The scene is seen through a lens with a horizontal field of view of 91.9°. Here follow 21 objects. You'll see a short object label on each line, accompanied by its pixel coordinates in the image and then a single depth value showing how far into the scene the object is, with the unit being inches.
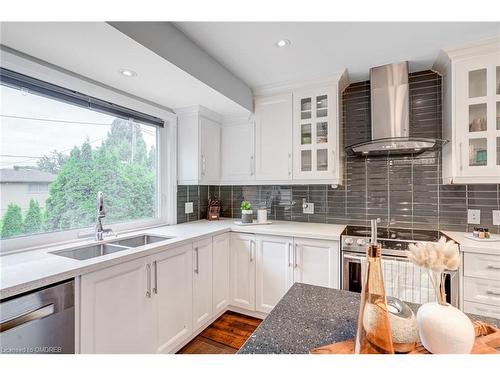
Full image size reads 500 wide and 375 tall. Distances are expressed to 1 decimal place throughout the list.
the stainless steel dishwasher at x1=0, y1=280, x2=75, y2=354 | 36.8
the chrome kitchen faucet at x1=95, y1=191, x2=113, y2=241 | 67.6
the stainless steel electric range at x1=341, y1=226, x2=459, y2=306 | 54.3
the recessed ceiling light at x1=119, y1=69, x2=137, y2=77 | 62.3
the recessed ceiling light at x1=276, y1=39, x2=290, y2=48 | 65.9
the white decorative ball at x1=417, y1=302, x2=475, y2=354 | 21.3
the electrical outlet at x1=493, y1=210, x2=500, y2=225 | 74.8
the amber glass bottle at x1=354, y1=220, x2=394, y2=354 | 20.8
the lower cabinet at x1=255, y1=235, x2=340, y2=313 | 76.0
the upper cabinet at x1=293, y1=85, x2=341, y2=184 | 86.7
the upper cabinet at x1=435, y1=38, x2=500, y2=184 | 65.9
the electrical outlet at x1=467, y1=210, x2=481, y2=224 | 77.2
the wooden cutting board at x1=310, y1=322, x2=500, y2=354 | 23.8
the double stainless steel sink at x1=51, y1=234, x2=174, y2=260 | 60.3
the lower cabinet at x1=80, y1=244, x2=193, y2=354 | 48.1
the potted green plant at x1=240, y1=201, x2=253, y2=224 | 96.4
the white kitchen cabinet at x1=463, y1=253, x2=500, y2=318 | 59.6
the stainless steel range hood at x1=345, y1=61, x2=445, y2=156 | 79.4
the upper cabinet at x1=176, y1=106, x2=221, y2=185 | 96.1
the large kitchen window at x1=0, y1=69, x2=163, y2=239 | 56.8
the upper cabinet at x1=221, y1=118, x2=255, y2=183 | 102.3
